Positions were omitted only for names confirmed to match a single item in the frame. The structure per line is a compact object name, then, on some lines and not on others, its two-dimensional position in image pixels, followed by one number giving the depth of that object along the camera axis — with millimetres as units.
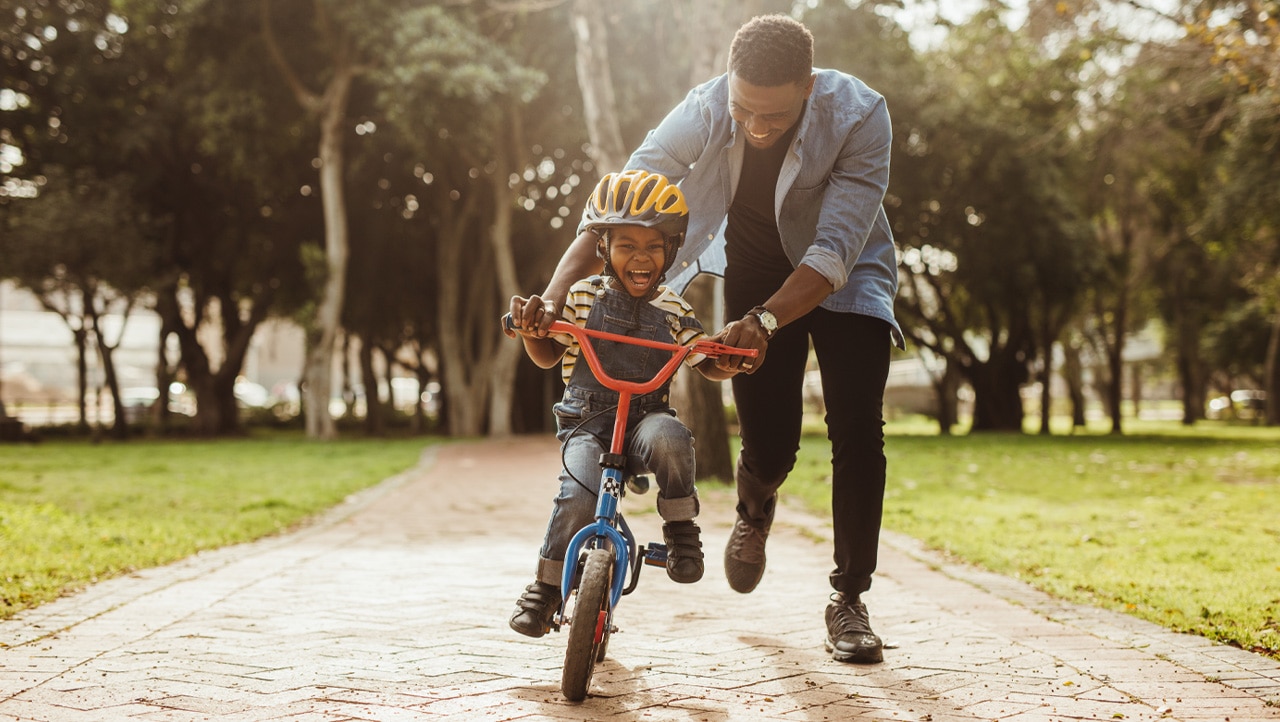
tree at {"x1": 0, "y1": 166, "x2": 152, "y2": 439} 20609
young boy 3285
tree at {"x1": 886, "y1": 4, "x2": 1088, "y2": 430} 23016
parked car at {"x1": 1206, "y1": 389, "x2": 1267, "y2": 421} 42894
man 3361
